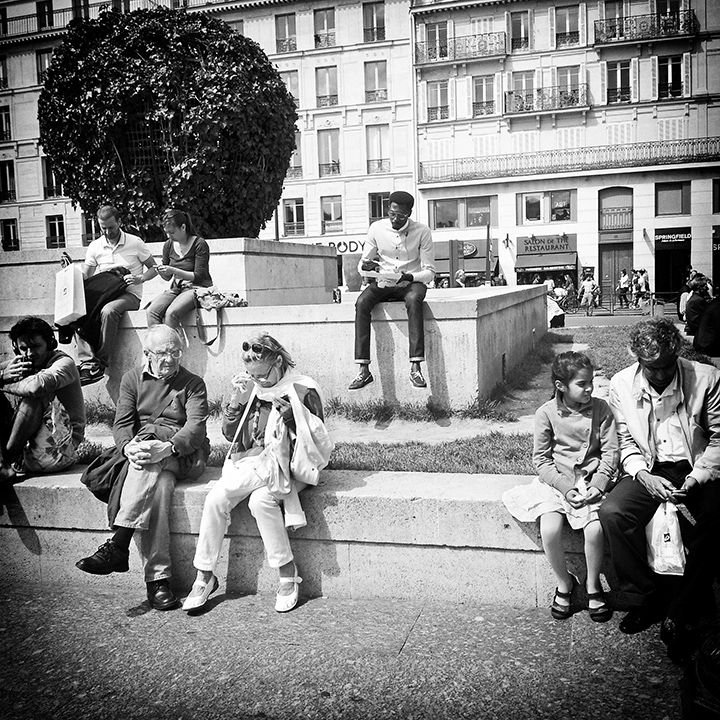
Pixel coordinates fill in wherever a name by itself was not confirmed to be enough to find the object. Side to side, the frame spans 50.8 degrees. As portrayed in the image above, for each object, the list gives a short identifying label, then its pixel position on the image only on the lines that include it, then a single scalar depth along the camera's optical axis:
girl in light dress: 3.81
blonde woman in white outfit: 4.27
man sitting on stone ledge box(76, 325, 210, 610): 4.38
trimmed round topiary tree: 9.09
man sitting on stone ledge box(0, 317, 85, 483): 5.08
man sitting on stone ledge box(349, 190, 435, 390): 6.78
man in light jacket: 3.45
